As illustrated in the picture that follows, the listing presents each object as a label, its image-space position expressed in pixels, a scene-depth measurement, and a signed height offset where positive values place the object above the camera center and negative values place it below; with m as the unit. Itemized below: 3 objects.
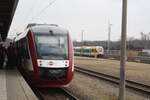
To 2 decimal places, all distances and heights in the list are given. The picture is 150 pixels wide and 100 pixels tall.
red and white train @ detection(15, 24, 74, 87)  11.94 -0.28
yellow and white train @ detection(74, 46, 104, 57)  69.94 -0.38
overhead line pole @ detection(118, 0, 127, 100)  8.64 +0.20
